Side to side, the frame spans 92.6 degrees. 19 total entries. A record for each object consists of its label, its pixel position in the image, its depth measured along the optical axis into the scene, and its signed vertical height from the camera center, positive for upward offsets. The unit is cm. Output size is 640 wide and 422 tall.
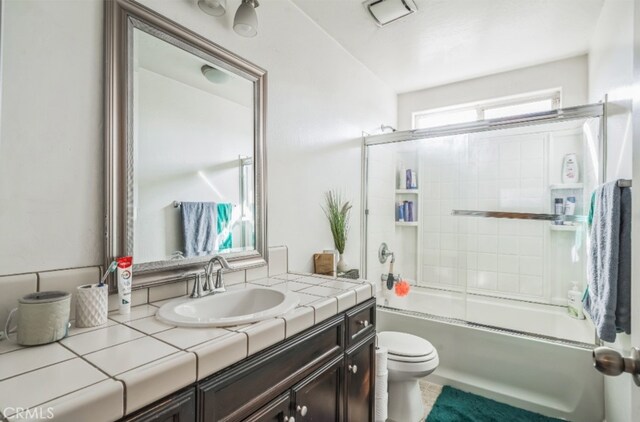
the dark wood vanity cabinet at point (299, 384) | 73 -54
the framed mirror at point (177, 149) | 105 +25
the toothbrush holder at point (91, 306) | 87 -28
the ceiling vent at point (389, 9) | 184 +123
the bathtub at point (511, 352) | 185 -96
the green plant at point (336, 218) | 219 -7
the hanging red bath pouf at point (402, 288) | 268 -70
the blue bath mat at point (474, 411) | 184 -127
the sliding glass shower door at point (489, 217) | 210 -7
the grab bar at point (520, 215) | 210 -5
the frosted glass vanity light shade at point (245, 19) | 135 +84
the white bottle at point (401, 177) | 284 +30
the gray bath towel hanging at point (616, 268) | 135 -27
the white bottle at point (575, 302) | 212 -66
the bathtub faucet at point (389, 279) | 271 -62
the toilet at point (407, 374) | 177 -96
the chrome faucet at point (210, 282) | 120 -30
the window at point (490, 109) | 272 +97
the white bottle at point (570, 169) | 214 +28
